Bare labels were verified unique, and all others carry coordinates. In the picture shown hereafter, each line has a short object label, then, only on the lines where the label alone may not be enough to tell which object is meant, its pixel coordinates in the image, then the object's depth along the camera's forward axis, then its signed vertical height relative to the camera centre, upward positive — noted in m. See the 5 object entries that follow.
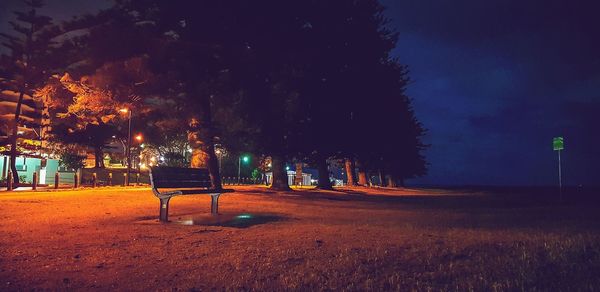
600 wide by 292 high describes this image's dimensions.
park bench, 9.37 -0.17
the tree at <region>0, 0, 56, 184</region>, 26.94 +7.27
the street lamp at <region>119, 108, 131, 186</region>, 31.72 +0.27
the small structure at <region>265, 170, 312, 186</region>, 53.69 -0.52
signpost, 20.23 +1.30
